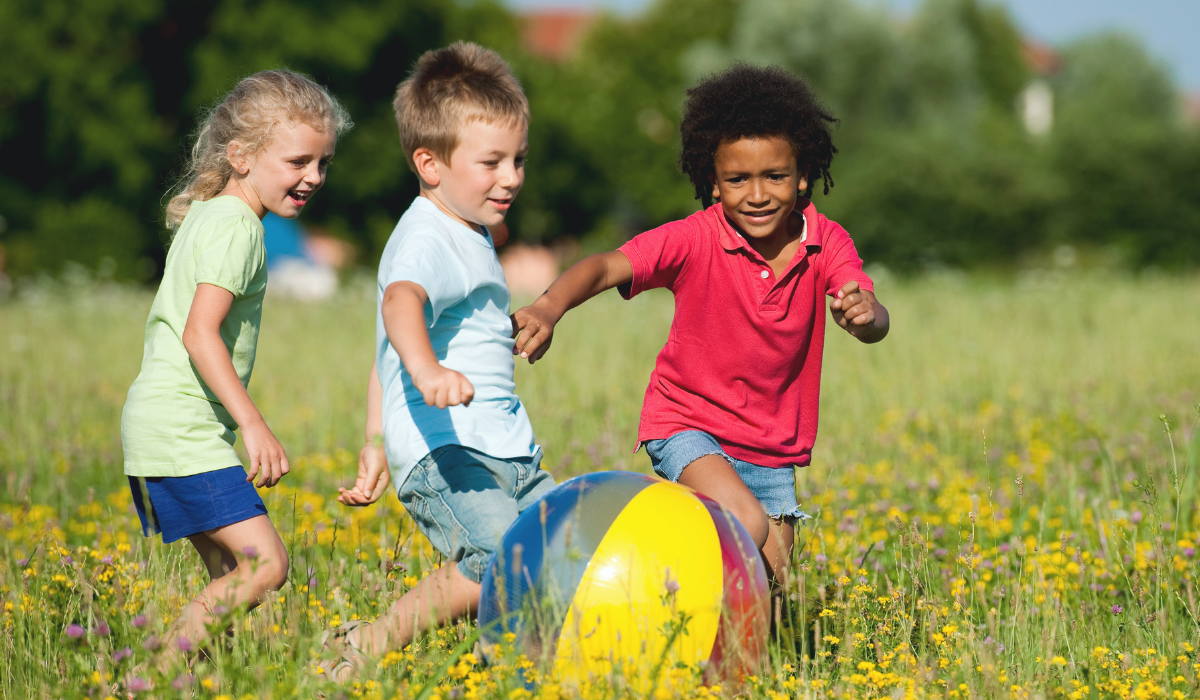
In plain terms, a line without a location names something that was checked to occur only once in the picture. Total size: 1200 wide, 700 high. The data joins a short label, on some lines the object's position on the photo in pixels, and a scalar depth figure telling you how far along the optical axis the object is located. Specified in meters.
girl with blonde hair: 6.62
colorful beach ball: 5.84
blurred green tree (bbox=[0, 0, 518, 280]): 52.72
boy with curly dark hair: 7.84
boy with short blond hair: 6.55
